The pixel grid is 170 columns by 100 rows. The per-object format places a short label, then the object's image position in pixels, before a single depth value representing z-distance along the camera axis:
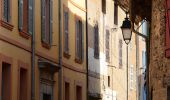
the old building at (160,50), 14.17
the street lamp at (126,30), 19.59
